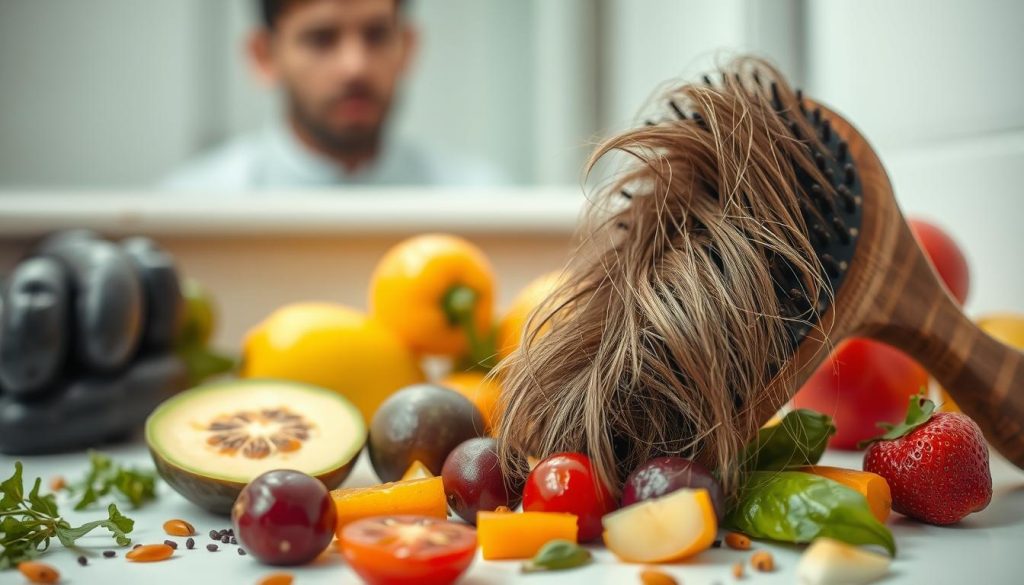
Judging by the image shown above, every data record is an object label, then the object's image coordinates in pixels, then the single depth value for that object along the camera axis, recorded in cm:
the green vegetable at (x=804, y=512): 46
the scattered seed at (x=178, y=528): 55
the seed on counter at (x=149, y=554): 50
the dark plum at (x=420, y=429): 62
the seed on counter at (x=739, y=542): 50
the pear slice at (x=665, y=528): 46
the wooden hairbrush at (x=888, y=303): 56
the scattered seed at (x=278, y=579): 45
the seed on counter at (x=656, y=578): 44
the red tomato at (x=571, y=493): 50
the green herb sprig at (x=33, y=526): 49
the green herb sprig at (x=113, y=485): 64
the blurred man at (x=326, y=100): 151
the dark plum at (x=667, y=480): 48
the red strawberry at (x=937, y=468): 53
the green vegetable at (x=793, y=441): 57
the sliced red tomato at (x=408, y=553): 42
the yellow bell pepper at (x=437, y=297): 98
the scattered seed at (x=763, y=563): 46
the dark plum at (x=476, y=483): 54
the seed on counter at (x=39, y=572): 45
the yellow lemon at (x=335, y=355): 91
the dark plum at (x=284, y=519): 47
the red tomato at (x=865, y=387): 76
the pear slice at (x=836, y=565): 43
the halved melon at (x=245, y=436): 59
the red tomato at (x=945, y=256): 84
